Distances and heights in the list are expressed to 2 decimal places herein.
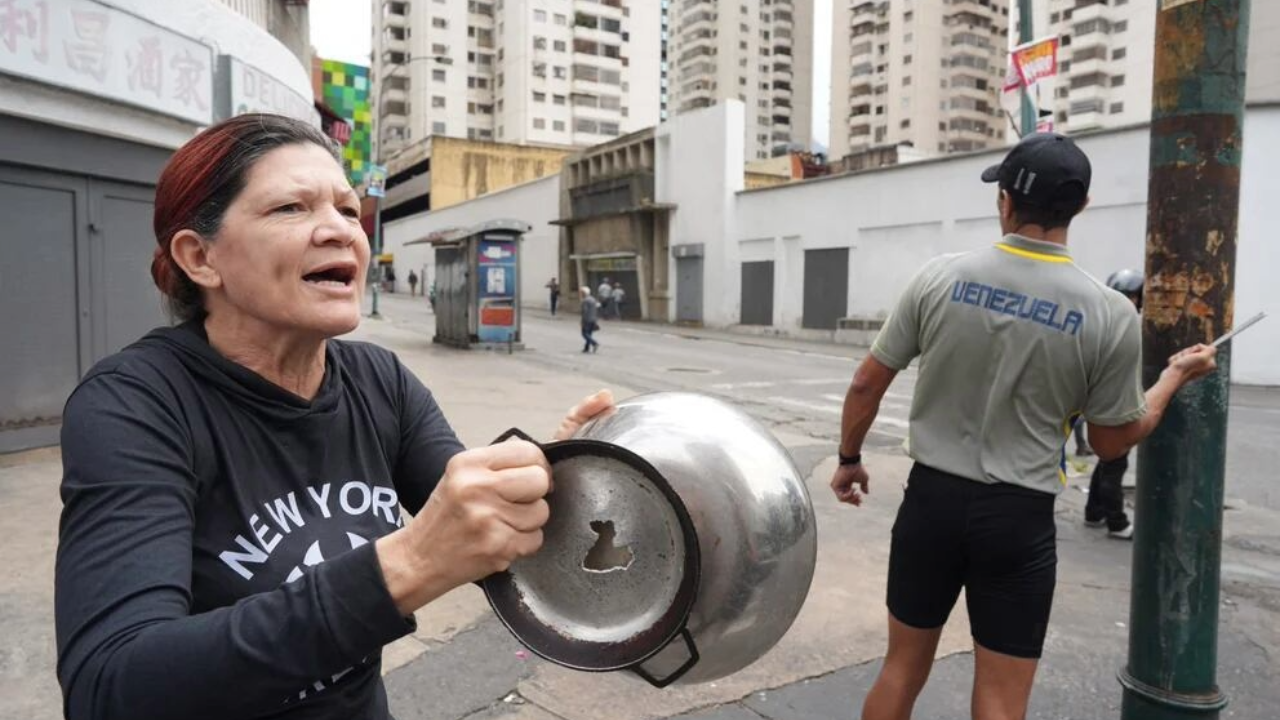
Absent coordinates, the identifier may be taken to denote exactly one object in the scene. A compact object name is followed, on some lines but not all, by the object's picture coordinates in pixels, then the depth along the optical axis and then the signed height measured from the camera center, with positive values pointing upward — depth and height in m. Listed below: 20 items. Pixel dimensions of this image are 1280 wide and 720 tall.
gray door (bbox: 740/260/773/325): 26.34 +0.15
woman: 0.98 -0.26
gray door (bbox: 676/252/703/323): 29.06 +0.26
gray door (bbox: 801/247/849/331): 23.80 +0.35
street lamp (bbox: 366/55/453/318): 22.50 +2.21
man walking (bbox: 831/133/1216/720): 2.36 -0.31
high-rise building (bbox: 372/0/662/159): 75.19 +19.89
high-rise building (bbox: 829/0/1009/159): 88.25 +23.43
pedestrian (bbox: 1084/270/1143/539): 5.84 -1.33
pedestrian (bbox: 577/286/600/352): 18.84 -0.53
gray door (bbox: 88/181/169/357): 7.55 +0.22
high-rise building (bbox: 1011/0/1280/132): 66.88 +19.24
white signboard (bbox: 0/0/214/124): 6.35 +1.88
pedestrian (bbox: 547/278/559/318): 33.53 +0.19
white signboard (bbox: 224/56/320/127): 8.47 +2.07
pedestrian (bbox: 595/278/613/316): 31.45 +0.05
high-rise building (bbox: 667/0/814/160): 117.00 +32.14
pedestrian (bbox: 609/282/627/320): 31.73 -0.08
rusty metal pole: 2.48 -0.06
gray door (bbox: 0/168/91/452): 6.86 -0.11
